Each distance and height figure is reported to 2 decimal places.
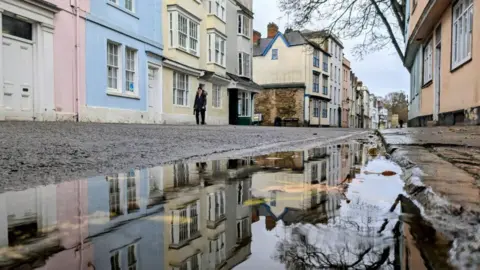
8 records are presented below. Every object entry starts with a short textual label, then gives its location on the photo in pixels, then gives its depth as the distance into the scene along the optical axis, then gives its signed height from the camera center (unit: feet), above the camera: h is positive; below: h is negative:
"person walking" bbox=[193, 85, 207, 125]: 53.47 +3.80
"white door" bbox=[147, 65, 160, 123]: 51.34 +5.36
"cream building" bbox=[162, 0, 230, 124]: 55.16 +12.27
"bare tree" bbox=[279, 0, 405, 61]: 62.23 +20.73
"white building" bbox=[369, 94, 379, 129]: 301.88 +14.47
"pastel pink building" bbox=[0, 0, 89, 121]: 30.04 +6.42
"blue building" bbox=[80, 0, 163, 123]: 38.40 +8.31
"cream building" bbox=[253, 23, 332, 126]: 118.93 +16.64
